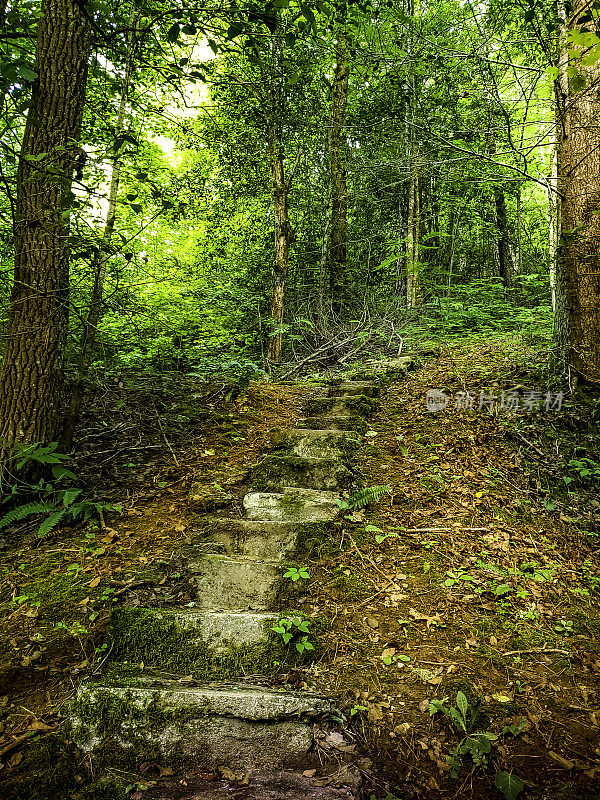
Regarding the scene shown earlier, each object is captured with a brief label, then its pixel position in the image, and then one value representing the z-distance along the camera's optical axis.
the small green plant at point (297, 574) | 3.09
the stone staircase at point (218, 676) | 2.15
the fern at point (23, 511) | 3.29
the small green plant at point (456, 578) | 3.14
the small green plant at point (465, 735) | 2.08
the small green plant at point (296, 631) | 2.61
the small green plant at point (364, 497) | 3.96
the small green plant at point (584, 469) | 3.95
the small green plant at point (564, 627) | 2.83
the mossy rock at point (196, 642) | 2.58
